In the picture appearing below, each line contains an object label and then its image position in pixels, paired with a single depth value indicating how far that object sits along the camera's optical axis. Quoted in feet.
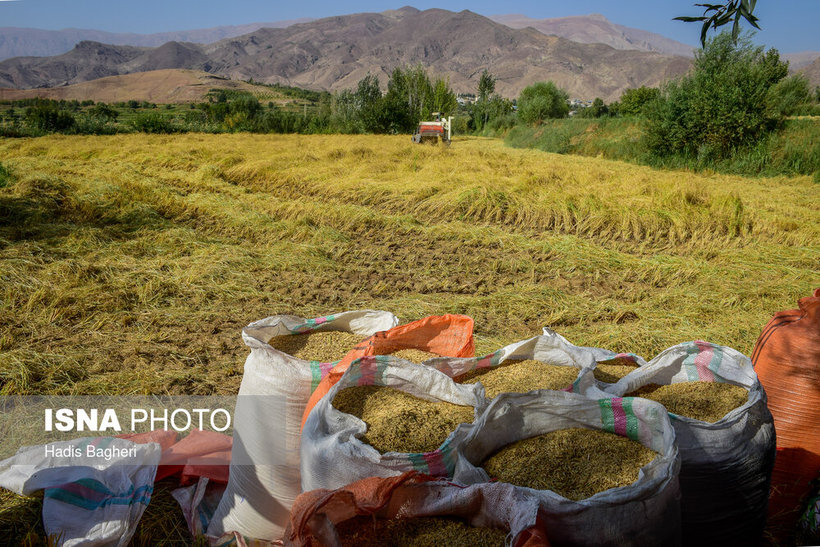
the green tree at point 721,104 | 48.70
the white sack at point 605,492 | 4.02
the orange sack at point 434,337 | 6.60
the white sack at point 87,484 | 5.61
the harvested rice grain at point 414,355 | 6.46
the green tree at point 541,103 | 115.03
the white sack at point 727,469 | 5.02
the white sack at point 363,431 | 4.41
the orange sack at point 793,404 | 6.41
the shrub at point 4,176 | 23.39
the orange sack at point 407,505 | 3.85
